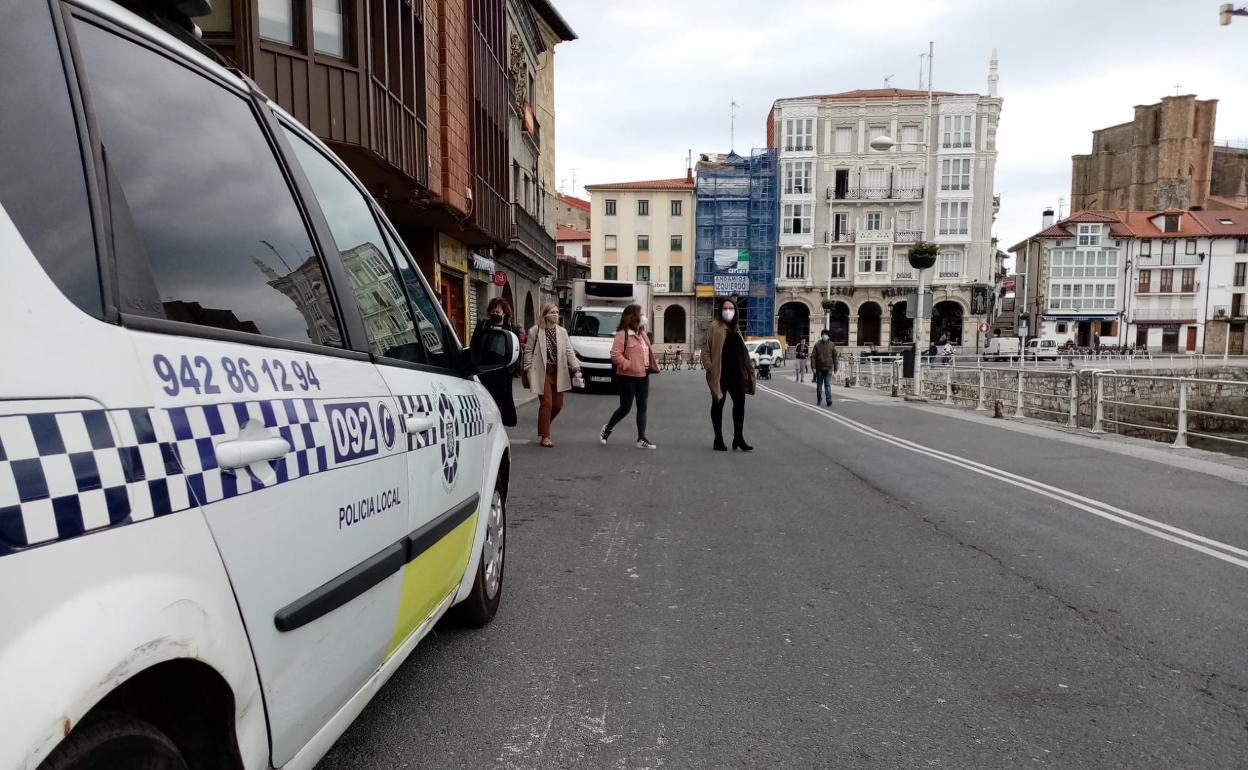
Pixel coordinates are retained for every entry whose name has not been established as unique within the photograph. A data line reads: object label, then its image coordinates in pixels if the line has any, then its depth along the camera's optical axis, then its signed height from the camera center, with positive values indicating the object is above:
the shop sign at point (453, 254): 19.47 +1.99
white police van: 1.09 -0.19
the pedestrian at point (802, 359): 35.53 -1.13
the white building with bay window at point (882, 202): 60.22 +10.52
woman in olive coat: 9.74 -0.39
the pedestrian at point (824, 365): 19.58 -0.77
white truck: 20.77 +0.42
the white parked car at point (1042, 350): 54.97 -0.89
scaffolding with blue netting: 61.97 +9.28
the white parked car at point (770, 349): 45.12 -0.89
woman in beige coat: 10.42 -0.47
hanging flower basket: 22.47 +2.32
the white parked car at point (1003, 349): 53.16 -0.85
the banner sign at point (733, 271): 61.69 +4.96
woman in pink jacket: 10.06 -0.41
